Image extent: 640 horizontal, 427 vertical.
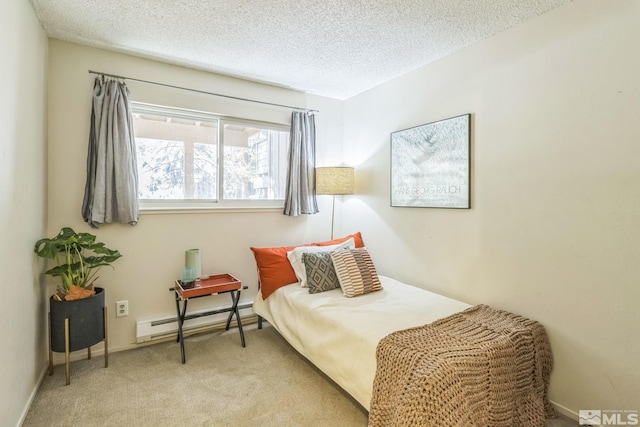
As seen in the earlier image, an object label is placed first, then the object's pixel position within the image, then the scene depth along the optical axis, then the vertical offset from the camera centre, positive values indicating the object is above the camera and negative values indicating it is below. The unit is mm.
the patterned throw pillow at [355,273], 2406 -496
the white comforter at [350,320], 1736 -707
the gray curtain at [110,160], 2346 +373
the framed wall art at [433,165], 2348 +386
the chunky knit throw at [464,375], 1332 -780
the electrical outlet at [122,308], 2500 -806
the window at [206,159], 2699 +480
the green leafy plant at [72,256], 1990 -334
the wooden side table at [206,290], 2391 -636
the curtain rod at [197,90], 2422 +1066
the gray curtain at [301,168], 3203 +442
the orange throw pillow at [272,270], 2680 -525
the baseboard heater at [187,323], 2570 -1007
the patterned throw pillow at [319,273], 2502 -511
